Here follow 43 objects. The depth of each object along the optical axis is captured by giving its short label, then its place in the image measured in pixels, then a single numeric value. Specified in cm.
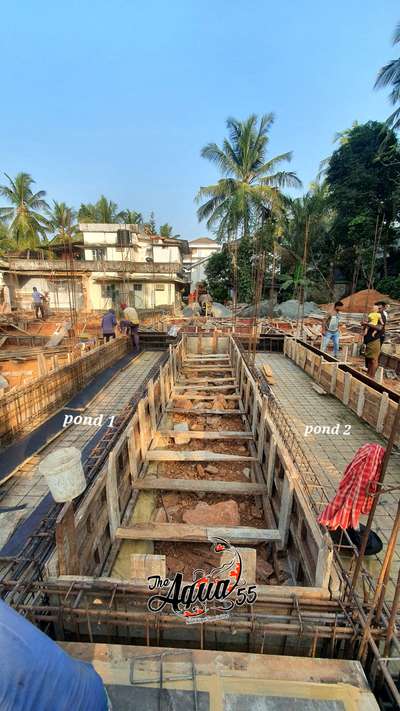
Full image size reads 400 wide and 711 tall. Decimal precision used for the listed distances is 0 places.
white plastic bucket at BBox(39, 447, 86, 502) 273
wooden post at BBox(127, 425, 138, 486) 496
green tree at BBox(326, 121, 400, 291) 2144
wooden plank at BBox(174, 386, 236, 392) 914
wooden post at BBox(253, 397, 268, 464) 571
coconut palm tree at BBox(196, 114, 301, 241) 2095
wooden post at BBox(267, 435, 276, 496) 484
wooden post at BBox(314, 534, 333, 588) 270
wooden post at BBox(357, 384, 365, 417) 730
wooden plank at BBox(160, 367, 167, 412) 773
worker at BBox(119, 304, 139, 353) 1323
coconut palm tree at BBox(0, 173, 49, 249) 2716
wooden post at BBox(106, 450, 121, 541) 399
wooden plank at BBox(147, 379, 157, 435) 643
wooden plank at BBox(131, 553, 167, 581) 278
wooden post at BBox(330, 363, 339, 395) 889
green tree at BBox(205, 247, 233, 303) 2691
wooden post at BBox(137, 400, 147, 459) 559
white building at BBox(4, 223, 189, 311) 2291
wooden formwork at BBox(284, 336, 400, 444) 642
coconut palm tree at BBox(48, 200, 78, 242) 2817
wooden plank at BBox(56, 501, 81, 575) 273
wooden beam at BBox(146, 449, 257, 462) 562
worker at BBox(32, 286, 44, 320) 1858
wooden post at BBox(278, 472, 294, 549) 390
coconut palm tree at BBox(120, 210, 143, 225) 3641
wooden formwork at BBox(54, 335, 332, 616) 288
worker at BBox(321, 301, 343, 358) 1104
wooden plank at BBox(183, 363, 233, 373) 1149
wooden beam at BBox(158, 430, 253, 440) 644
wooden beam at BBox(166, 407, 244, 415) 770
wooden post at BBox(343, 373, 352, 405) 805
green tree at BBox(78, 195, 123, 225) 3256
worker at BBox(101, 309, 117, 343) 1241
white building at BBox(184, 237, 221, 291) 5219
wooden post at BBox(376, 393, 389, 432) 630
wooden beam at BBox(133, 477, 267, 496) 497
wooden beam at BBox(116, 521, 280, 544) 388
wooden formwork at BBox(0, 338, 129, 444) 586
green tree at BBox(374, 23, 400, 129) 1742
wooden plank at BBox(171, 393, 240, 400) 835
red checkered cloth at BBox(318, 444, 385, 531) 287
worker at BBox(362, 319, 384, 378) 839
